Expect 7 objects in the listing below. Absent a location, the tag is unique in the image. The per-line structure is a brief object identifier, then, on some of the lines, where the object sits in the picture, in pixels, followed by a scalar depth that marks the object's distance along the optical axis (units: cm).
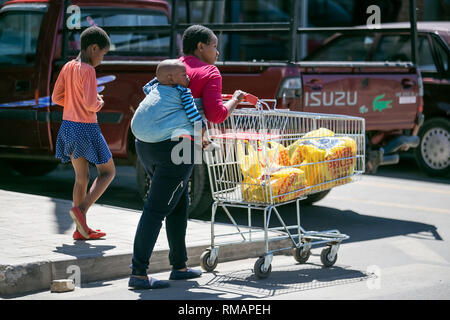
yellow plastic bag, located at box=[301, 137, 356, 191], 642
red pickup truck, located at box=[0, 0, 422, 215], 823
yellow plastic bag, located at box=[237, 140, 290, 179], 609
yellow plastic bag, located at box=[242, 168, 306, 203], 612
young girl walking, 667
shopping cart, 612
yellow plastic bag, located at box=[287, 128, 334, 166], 635
